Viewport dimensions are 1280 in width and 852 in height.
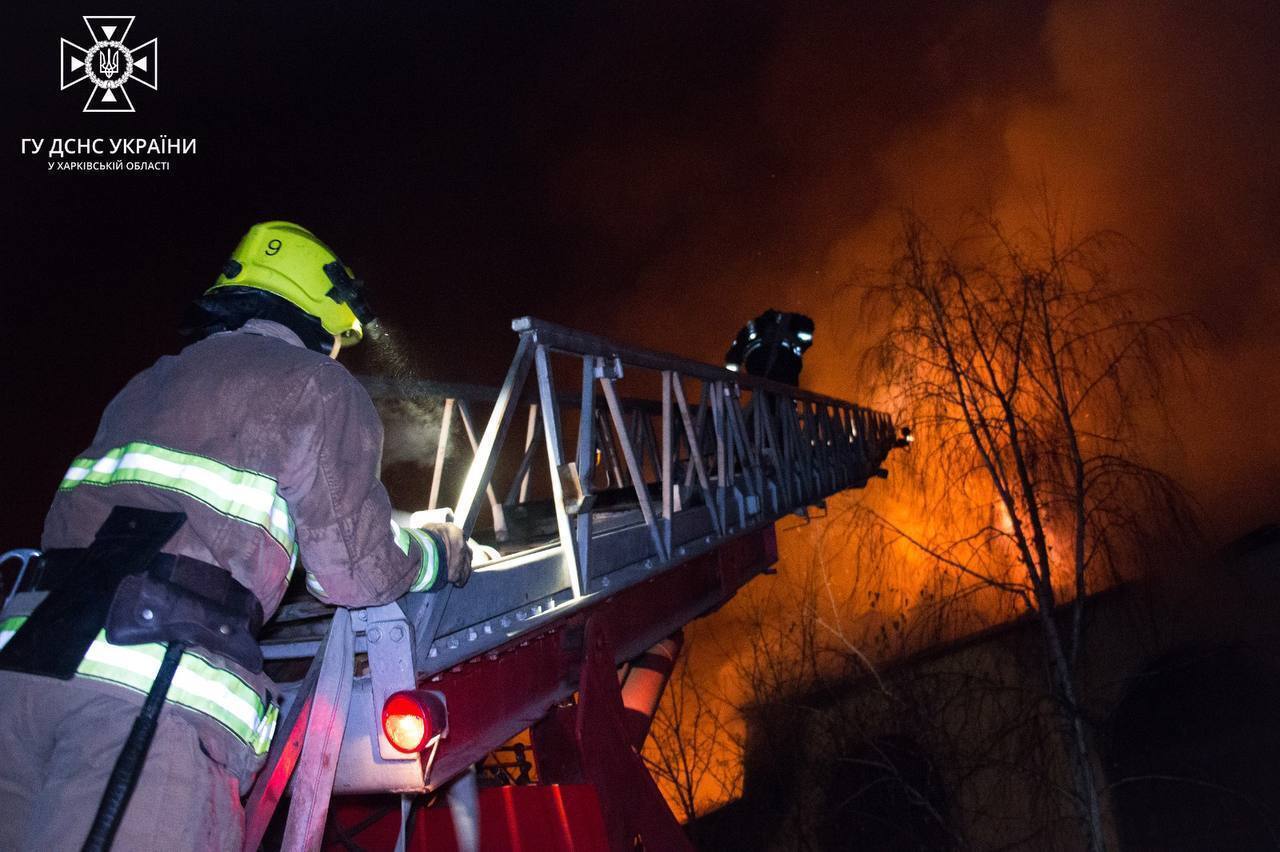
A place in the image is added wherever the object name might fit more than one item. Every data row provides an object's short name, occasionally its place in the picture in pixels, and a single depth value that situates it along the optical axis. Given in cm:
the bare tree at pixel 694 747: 1324
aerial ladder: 186
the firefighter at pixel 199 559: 147
